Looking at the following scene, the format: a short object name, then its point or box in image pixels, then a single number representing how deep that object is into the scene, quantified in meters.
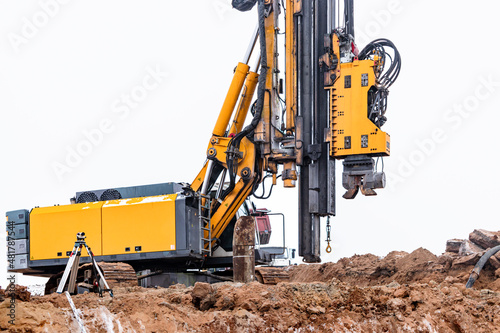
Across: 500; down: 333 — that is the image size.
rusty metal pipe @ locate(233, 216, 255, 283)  23.77
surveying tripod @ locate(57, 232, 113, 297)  16.78
